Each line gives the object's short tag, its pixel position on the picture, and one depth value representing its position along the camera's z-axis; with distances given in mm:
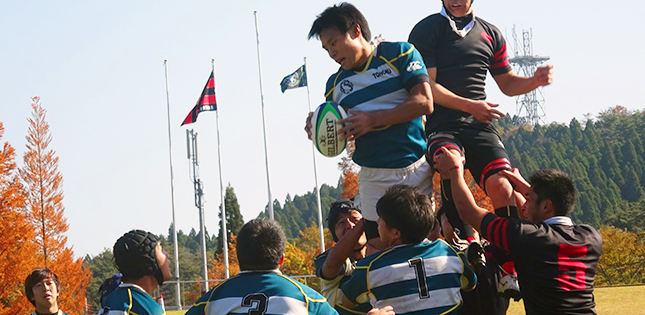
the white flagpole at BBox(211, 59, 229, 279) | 36856
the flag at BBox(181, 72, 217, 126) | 34375
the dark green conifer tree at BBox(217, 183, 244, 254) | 75875
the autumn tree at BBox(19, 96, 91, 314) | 35188
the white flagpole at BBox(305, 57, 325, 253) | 33000
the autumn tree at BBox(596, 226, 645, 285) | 35488
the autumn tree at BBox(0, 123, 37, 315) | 28875
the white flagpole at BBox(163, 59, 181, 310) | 40156
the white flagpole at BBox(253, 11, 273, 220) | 33375
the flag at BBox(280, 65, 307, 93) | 32250
